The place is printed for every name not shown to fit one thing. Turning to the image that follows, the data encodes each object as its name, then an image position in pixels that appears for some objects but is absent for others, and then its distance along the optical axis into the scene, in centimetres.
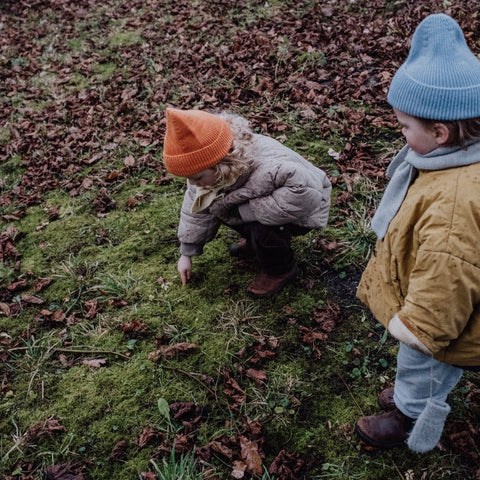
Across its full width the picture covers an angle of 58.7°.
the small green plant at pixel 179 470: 237
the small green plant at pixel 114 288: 362
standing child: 153
